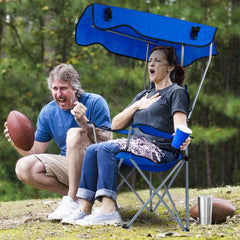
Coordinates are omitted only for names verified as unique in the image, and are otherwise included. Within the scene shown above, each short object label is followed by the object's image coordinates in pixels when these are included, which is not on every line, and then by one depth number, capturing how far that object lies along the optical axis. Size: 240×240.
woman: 5.80
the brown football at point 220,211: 6.38
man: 6.45
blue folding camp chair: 5.87
